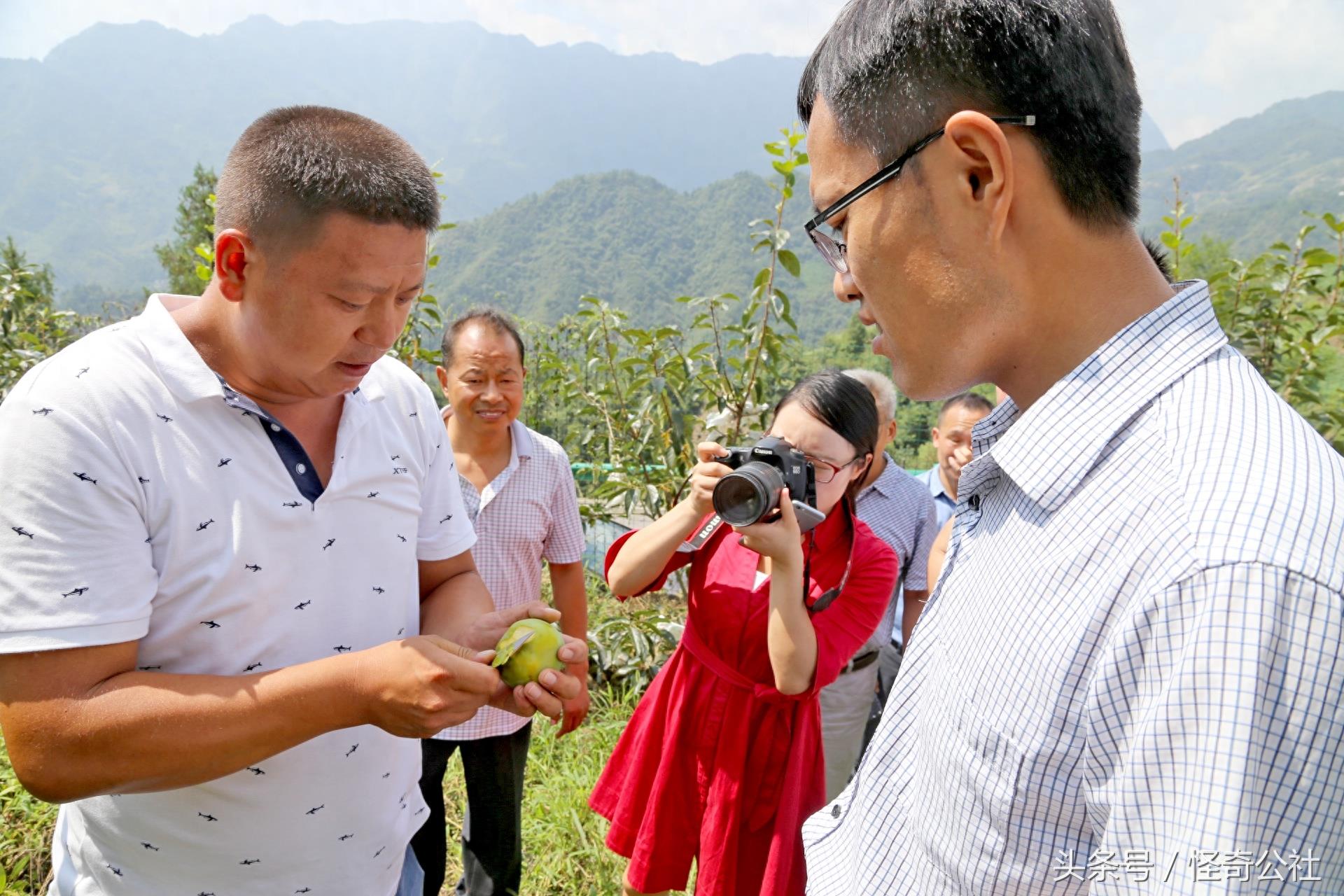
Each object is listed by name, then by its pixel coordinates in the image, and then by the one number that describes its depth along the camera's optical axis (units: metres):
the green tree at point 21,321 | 4.22
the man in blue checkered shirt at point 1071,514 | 0.67
